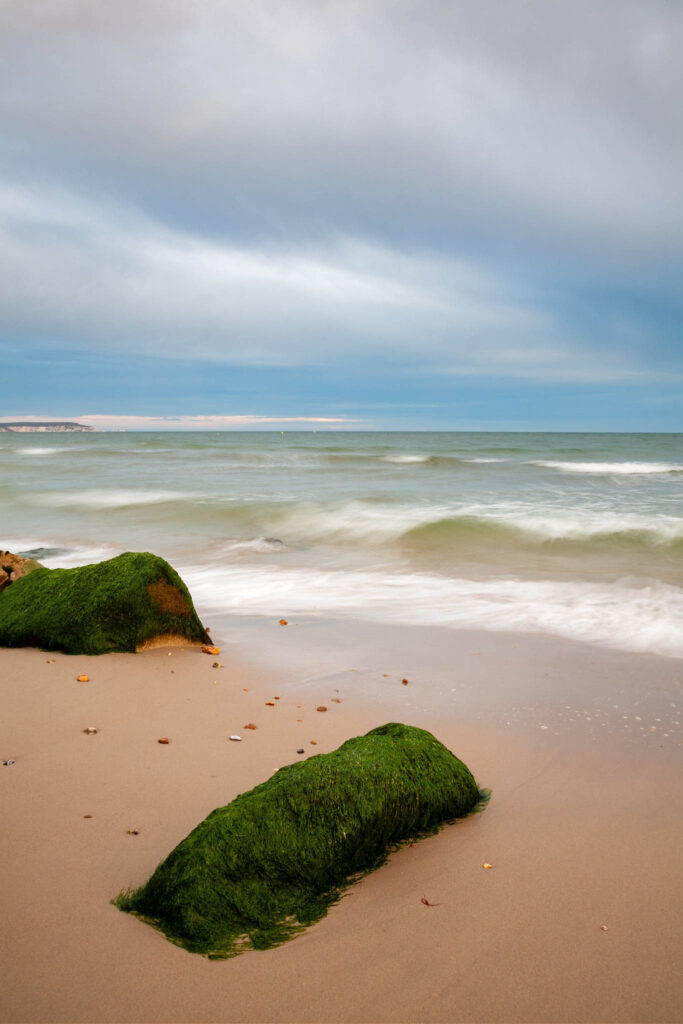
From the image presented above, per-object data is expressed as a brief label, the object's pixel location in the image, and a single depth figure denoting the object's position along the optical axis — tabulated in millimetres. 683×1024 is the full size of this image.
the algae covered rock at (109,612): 5055
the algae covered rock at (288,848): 2232
